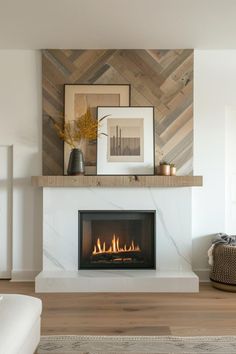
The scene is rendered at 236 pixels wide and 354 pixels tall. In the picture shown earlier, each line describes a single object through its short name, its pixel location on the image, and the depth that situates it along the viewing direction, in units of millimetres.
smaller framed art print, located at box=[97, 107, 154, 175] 4164
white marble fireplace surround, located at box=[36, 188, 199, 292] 4109
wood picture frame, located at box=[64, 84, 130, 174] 4215
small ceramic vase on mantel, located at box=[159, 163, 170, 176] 4082
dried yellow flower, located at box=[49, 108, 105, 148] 4082
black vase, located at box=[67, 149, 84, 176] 4020
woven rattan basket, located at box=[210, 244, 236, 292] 3873
